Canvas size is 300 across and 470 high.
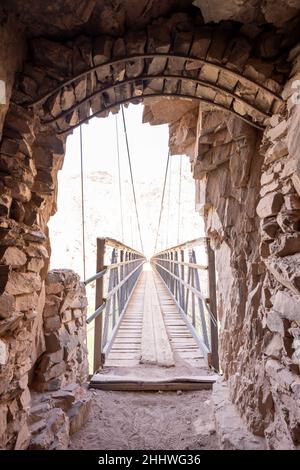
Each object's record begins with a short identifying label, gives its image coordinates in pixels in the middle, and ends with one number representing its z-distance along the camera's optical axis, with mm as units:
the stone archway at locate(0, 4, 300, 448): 1114
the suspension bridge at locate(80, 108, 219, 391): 1966
